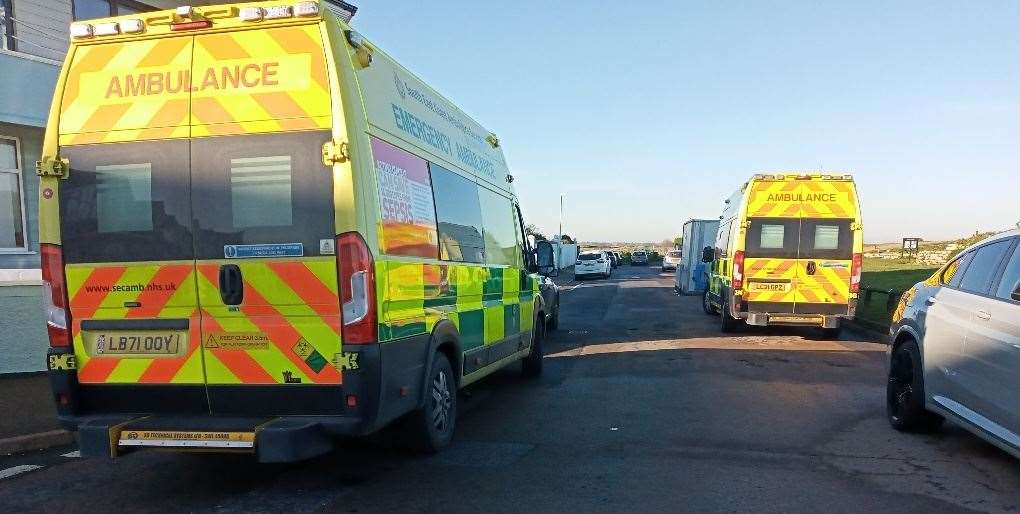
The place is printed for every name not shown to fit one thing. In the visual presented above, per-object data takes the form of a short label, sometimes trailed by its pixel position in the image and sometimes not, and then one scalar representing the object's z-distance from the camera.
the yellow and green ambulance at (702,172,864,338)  12.11
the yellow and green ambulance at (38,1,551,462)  4.21
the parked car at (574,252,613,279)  40.66
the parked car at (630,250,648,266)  74.25
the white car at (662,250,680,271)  46.98
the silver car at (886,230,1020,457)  4.69
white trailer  23.11
